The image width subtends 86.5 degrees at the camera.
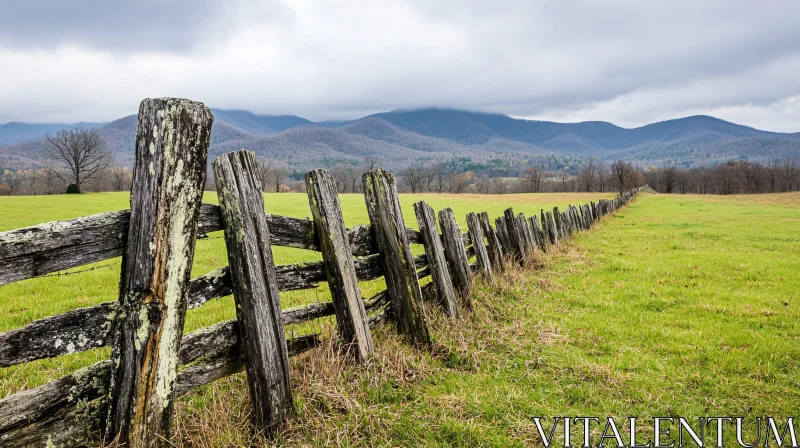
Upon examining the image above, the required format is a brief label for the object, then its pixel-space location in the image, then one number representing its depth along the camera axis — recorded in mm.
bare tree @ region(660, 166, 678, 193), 108888
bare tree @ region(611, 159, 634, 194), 65688
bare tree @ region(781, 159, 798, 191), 101938
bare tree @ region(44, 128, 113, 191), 63250
